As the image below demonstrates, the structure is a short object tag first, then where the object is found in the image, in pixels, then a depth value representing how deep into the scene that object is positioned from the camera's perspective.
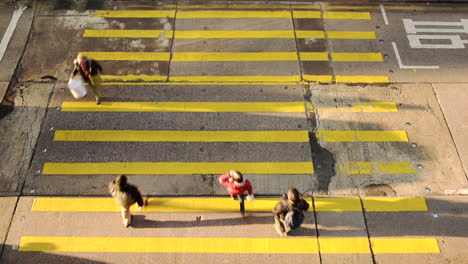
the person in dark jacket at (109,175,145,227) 6.63
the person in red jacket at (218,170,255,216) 6.87
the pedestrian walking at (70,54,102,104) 8.41
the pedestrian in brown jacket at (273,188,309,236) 6.55
